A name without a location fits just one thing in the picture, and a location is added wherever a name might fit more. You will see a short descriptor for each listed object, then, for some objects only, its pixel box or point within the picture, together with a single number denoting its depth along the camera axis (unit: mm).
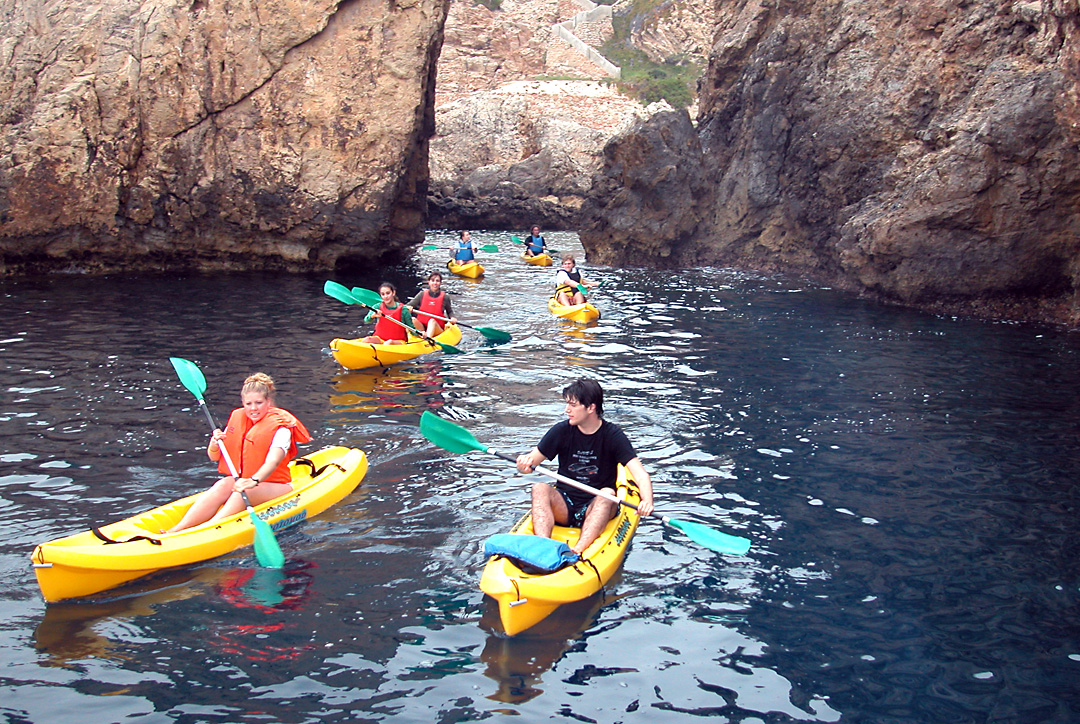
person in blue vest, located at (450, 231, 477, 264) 21703
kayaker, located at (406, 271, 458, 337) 12648
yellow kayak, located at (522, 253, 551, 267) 23450
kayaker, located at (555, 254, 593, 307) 15094
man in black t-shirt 5648
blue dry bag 4902
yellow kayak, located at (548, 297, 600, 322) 14250
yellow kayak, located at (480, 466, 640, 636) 4656
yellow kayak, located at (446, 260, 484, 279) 20906
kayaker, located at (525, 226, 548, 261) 24047
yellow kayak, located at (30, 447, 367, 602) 4918
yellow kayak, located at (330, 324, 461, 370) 10633
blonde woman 5973
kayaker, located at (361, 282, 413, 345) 11453
